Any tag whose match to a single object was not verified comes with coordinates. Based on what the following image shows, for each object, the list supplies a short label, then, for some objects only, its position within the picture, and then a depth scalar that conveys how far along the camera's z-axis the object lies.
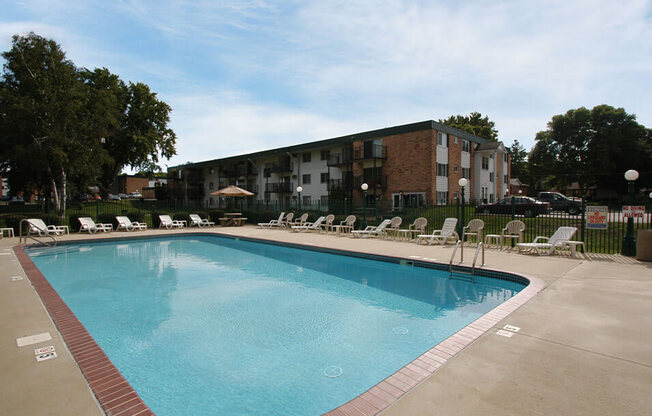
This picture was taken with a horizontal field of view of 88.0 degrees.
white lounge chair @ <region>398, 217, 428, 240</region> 13.10
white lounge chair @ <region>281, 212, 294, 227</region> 19.43
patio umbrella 20.97
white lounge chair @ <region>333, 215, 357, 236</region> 16.23
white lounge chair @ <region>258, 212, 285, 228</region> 20.09
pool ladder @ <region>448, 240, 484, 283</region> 7.58
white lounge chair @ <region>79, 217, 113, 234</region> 15.95
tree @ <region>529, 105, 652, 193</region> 37.47
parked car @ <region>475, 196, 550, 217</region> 19.17
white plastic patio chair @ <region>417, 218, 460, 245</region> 11.89
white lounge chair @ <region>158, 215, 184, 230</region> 18.98
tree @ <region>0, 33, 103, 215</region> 19.02
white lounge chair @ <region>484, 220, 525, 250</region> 10.55
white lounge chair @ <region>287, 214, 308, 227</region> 18.89
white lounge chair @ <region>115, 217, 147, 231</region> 17.11
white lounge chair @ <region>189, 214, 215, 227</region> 20.30
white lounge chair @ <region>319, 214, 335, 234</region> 17.06
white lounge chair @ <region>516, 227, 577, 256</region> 9.12
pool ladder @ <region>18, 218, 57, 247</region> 12.42
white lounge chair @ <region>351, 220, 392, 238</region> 14.43
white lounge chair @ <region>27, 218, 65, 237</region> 13.16
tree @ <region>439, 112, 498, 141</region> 42.47
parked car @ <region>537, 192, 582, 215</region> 19.80
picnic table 21.63
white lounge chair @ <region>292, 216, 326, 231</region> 17.34
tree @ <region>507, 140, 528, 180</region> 61.06
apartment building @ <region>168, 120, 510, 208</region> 24.38
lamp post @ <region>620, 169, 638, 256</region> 8.82
